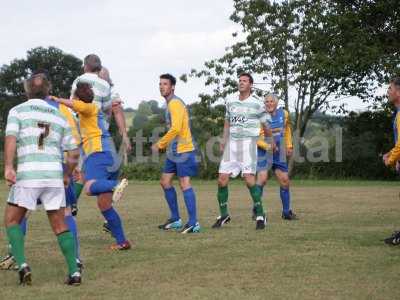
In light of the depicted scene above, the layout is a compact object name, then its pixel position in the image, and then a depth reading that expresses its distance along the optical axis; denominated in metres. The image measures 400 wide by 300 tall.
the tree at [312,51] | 41.03
